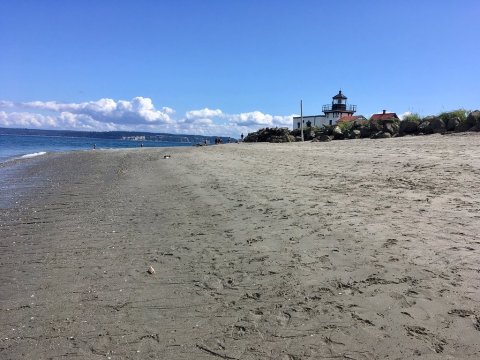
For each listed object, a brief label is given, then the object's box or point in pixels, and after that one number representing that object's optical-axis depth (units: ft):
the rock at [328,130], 144.07
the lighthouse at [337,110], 291.79
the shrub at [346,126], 137.47
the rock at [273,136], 168.58
